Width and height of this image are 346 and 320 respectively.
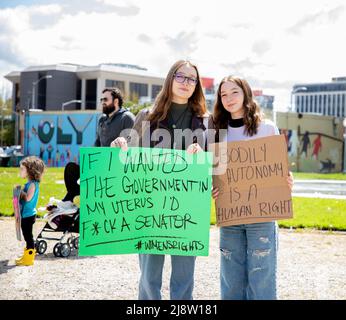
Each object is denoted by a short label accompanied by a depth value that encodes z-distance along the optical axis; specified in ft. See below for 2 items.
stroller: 22.57
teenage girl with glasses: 11.96
